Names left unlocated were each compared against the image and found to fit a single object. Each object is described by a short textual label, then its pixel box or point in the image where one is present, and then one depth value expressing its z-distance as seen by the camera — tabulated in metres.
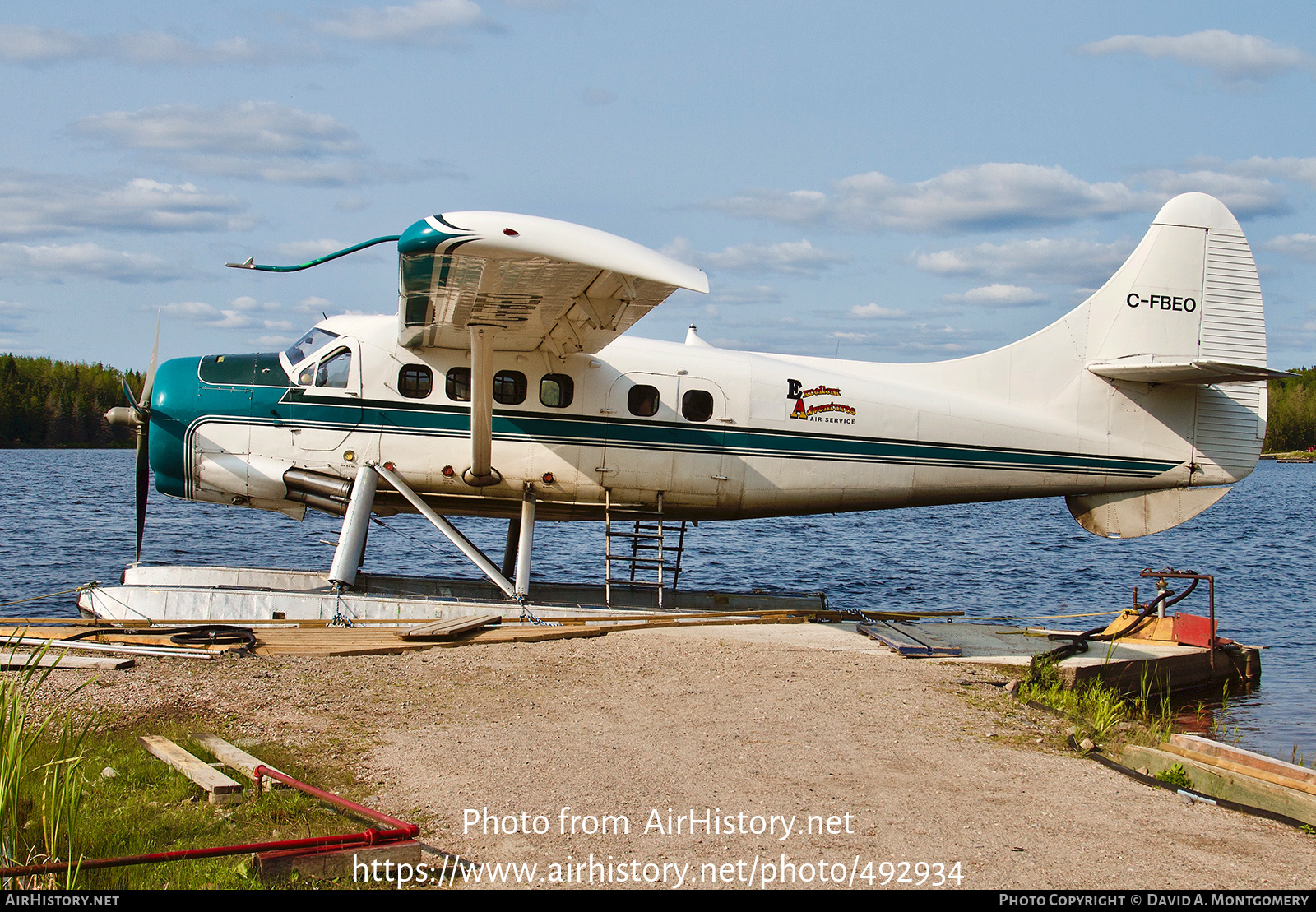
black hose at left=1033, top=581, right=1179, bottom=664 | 9.78
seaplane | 10.67
